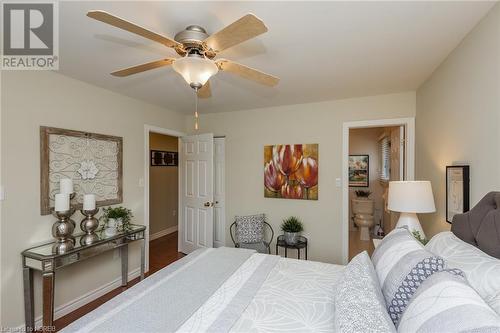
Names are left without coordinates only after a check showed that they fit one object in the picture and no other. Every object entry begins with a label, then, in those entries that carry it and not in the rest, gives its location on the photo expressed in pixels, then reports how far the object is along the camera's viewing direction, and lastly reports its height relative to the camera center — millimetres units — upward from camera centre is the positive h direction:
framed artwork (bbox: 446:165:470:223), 1630 -183
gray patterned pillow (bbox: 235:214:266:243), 3391 -934
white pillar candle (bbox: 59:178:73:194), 2230 -212
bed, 845 -766
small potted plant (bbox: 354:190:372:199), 5055 -624
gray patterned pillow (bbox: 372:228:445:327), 1016 -497
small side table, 3186 -1078
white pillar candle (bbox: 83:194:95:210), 2346 -379
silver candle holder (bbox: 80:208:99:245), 2377 -616
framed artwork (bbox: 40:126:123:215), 2213 -6
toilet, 4578 -1007
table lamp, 1989 -303
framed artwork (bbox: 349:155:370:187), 5270 -122
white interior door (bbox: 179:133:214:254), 3703 -455
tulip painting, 3375 -101
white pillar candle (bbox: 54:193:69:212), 2102 -349
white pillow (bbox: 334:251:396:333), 892 -591
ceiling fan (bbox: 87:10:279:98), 1104 +646
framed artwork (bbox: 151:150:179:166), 4906 +132
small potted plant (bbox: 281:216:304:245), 3260 -900
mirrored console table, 1936 -849
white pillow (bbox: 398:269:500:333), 685 -455
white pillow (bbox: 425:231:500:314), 918 -446
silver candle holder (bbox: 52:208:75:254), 2125 -606
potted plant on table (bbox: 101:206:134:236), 2607 -630
